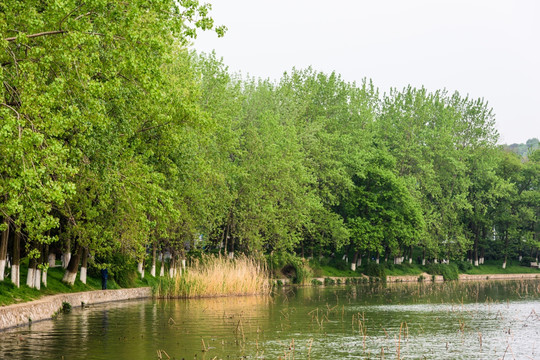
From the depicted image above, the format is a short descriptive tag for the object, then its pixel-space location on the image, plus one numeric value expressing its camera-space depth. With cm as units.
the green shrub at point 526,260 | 10512
